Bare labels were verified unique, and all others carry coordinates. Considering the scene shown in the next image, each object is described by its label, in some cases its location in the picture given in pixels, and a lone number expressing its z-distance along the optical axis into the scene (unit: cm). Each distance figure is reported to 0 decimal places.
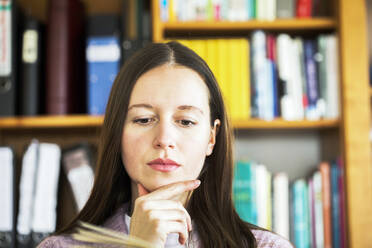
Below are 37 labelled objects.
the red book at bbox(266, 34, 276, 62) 261
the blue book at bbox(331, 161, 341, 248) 256
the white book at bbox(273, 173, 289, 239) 259
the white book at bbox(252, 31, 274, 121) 258
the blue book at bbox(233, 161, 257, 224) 257
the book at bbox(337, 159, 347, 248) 255
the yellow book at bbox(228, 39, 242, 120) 259
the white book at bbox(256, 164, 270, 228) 258
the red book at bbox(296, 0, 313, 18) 264
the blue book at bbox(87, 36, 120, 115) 254
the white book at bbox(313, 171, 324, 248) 257
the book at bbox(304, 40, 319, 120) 259
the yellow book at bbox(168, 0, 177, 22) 259
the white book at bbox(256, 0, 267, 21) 261
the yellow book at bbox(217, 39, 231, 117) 259
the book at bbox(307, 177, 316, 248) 258
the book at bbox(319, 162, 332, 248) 257
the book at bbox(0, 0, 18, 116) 252
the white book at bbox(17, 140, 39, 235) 250
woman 169
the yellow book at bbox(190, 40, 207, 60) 260
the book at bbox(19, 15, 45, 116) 253
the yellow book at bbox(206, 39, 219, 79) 259
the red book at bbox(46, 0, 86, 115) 254
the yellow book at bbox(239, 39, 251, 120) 258
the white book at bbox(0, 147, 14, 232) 248
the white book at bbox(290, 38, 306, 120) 259
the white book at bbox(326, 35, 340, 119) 258
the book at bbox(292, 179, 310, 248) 258
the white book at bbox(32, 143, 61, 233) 250
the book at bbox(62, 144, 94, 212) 252
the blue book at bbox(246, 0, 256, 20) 262
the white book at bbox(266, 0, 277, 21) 261
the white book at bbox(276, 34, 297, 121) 259
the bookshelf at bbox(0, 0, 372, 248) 251
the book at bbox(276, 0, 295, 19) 263
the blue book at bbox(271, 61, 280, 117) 259
